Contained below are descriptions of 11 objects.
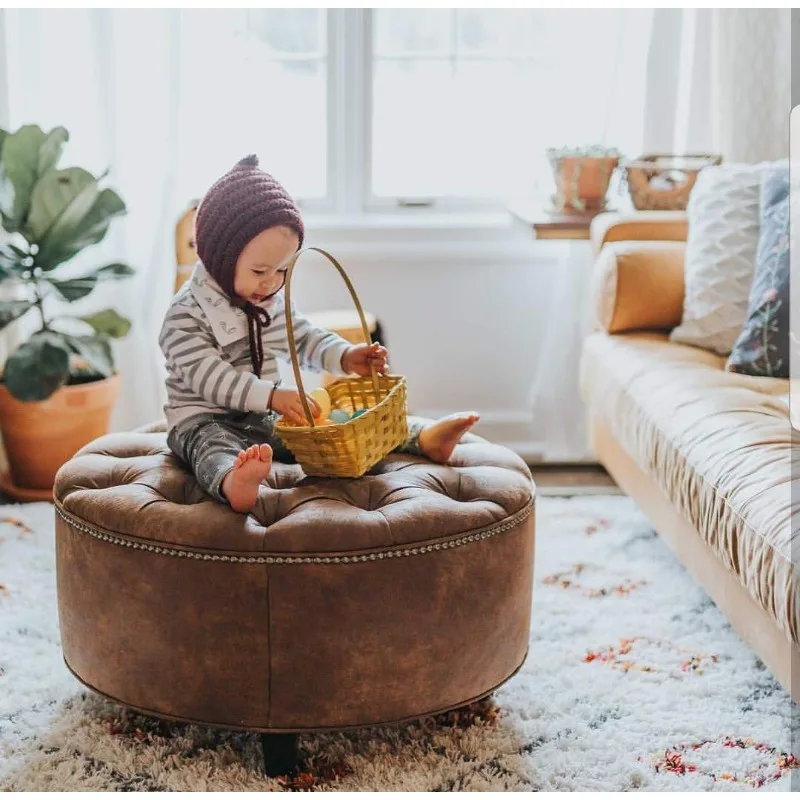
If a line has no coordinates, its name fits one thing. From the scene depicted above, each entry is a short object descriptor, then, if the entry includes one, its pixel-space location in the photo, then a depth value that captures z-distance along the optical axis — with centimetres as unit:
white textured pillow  255
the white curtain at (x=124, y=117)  304
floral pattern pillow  236
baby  188
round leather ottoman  160
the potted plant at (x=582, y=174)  305
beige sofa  173
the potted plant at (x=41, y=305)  276
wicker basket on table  307
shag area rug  171
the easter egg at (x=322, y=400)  195
